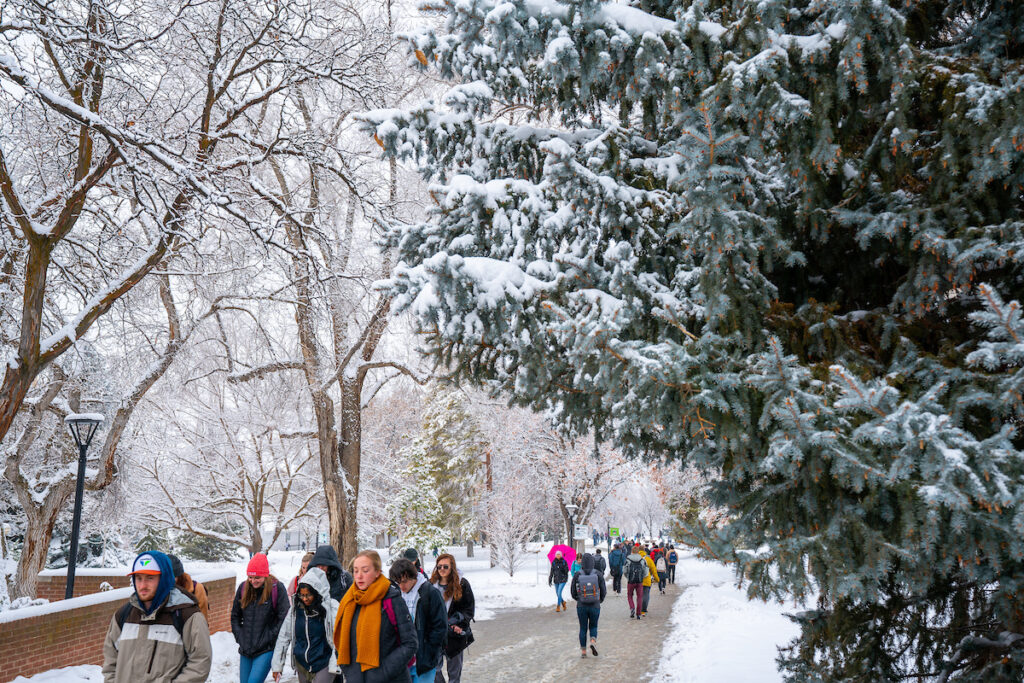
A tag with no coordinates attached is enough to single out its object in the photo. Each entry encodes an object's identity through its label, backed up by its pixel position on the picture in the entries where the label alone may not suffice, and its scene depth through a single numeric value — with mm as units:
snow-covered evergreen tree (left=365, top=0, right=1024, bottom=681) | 3977
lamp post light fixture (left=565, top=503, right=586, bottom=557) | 27969
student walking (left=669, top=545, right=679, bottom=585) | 25978
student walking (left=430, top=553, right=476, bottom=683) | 6891
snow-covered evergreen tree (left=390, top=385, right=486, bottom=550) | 37000
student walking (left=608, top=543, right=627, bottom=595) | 22047
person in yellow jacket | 16330
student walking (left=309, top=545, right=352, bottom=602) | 5789
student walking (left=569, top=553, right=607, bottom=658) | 10727
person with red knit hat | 6398
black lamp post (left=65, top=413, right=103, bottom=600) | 11047
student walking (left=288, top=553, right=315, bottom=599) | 8098
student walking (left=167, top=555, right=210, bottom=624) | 4723
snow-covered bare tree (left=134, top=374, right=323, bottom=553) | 22469
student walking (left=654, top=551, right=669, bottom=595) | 23141
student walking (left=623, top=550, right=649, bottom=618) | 15883
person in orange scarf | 4672
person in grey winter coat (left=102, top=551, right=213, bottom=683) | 4078
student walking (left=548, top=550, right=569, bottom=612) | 17906
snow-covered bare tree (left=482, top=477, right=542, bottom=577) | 29688
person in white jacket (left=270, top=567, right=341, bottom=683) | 5645
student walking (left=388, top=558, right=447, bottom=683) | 5695
